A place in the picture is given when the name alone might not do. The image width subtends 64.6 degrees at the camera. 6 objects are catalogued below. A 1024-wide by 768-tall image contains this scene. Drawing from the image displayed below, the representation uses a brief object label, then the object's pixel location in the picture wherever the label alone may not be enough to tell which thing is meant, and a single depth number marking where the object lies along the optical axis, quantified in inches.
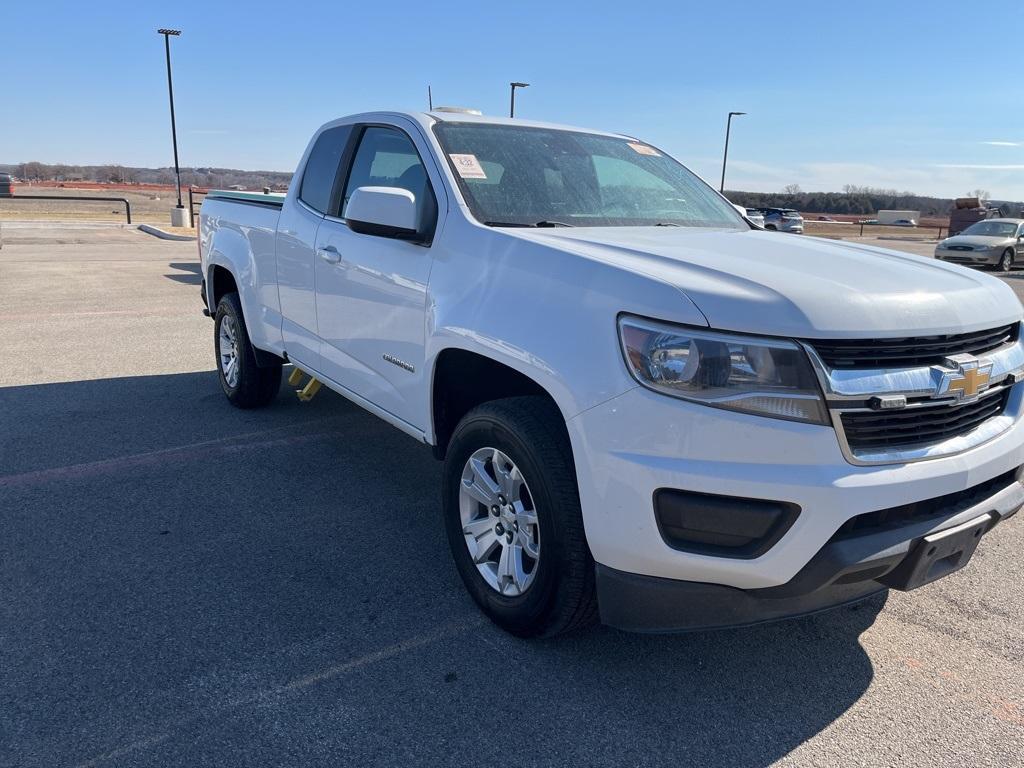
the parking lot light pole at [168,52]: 1219.9
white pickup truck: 88.8
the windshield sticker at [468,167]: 135.9
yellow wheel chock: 205.5
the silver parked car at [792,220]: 1288.4
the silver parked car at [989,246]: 874.8
